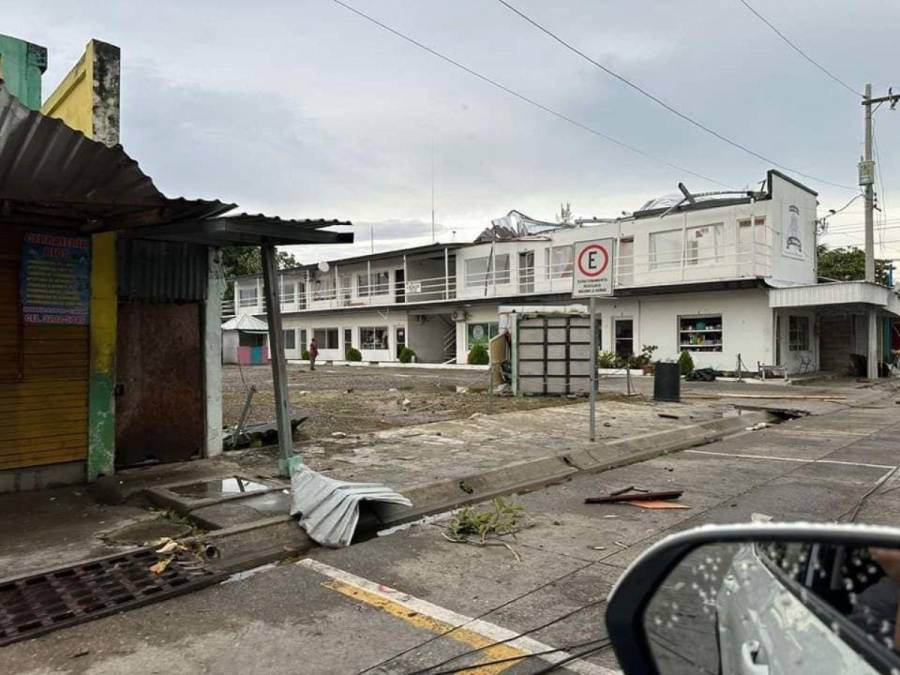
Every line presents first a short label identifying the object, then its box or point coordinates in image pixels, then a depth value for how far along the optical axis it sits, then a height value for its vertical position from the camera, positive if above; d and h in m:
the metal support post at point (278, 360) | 7.68 -0.18
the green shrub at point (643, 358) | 26.95 -0.59
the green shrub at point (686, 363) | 25.48 -0.76
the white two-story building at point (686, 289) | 25.19 +2.40
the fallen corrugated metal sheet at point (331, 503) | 5.56 -1.40
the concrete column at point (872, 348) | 25.80 -0.22
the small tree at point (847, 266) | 43.84 +5.19
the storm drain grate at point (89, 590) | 4.00 -1.64
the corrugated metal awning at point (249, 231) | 6.83 +1.26
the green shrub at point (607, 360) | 28.03 -0.69
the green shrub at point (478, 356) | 32.59 -0.58
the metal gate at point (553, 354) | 16.81 -0.26
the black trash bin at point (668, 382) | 16.44 -0.96
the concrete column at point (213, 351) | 8.66 -0.07
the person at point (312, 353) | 33.28 -0.40
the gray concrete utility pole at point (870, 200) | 26.00 +5.65
